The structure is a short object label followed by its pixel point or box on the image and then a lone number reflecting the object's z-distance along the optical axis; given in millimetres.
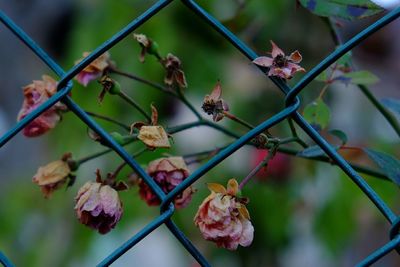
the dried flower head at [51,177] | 626
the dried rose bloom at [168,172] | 602
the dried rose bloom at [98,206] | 588
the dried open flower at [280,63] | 561
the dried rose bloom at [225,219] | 567
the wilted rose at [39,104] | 628
